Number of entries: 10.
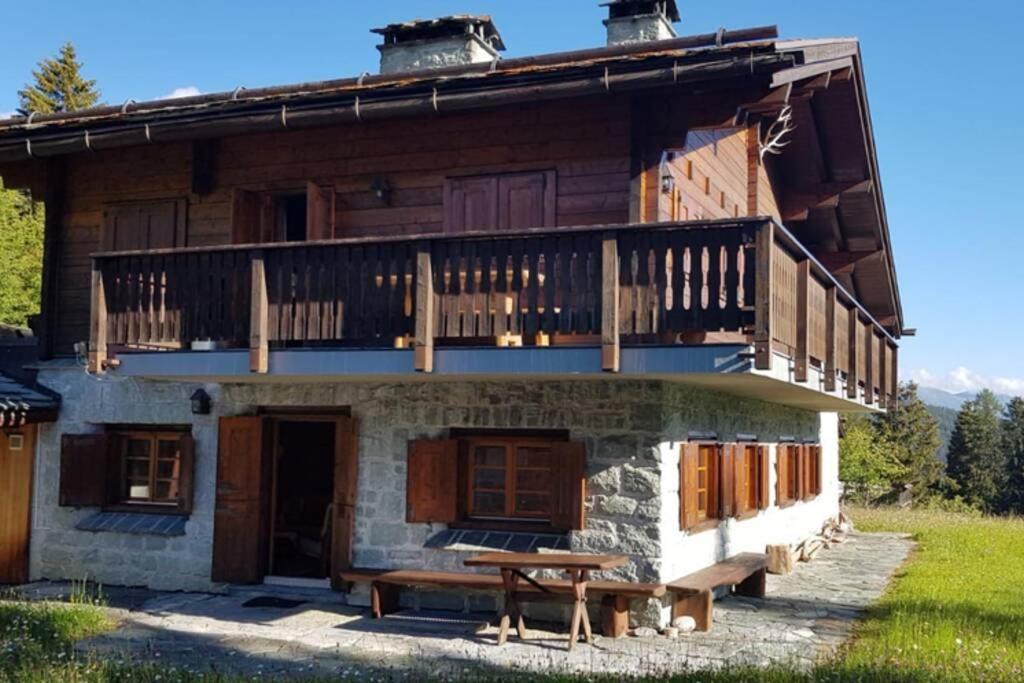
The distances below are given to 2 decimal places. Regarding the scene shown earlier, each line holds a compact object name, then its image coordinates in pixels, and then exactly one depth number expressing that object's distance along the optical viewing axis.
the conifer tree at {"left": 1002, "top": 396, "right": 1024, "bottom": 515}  56.25
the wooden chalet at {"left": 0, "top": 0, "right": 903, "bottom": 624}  9.26
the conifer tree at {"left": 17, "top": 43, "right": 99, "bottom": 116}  41.53
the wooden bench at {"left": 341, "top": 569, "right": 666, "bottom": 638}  9.81
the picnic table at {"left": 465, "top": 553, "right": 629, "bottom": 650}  9.32
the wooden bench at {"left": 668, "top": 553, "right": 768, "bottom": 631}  10.07
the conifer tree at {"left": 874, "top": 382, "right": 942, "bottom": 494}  53.59
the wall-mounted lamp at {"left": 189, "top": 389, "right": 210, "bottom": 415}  12.13
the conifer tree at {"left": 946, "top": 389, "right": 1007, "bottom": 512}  56.38
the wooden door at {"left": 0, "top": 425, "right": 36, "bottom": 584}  12.92
